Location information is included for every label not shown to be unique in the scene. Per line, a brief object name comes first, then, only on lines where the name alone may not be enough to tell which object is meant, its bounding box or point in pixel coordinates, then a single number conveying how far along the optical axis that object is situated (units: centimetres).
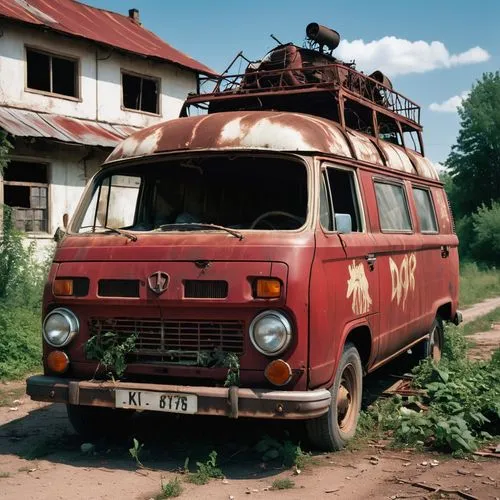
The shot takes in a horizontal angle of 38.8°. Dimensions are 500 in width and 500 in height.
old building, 1545
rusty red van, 457
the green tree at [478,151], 4044
